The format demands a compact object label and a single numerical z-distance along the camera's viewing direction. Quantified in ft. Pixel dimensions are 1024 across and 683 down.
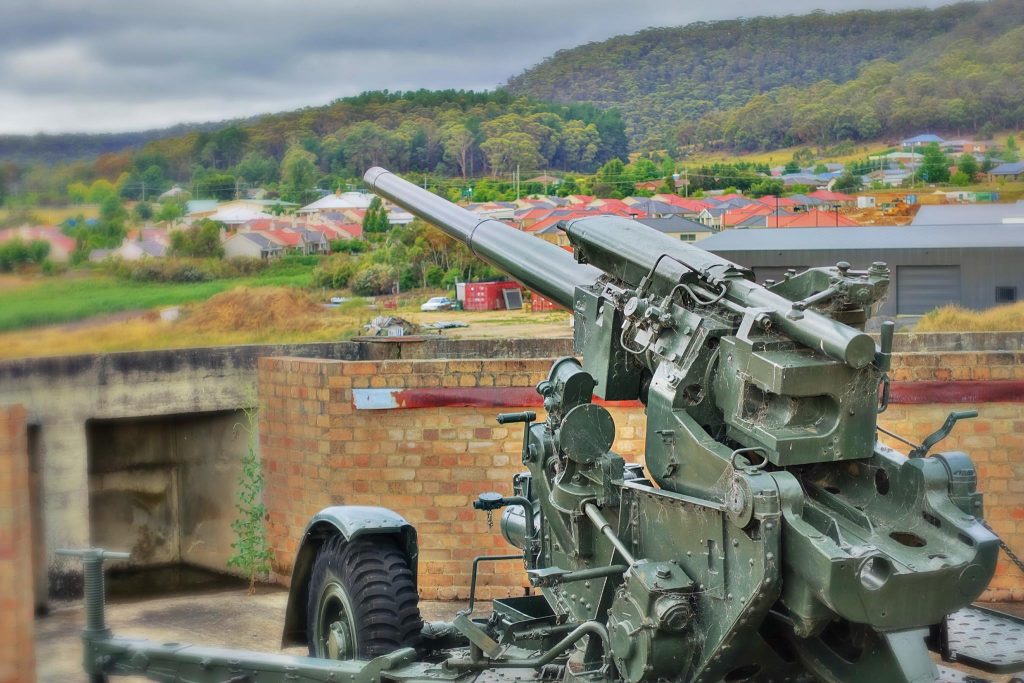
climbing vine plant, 41.14
